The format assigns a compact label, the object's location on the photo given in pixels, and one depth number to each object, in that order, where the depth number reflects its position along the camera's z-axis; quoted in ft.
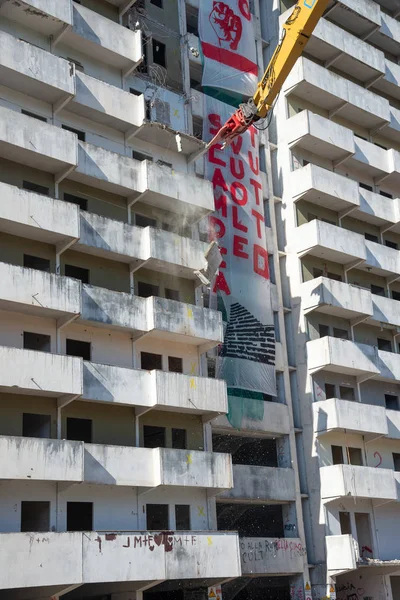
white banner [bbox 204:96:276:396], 131.44
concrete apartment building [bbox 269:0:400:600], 135.44
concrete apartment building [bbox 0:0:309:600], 101.60
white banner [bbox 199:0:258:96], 144.36
